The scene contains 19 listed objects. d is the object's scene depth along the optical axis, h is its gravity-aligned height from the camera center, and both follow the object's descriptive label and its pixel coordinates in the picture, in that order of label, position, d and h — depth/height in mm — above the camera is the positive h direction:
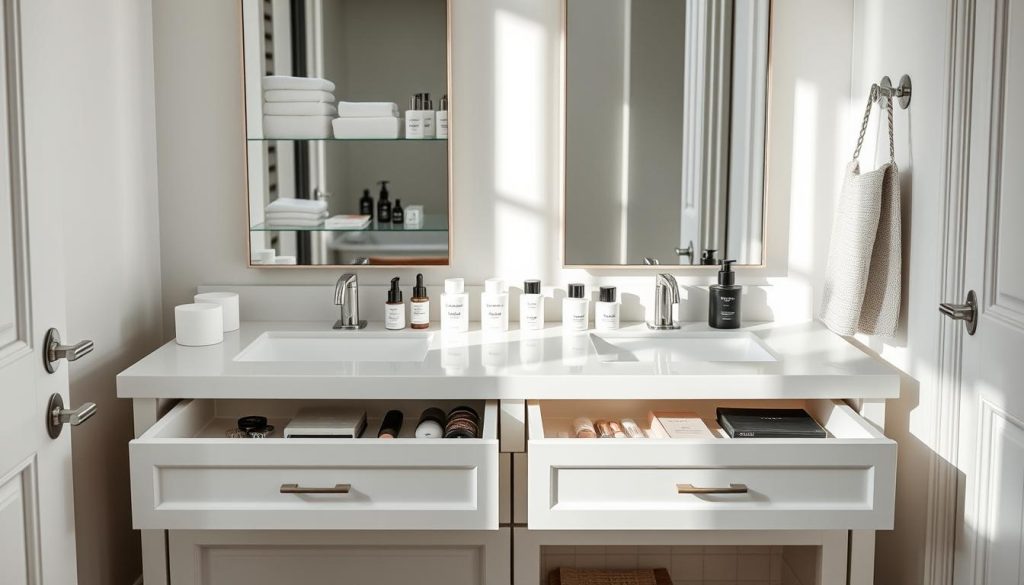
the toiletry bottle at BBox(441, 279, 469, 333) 2389 -260
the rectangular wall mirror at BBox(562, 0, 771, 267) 2439 +176
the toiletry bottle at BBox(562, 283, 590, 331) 2387 -260
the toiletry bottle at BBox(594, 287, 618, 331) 2412 -265
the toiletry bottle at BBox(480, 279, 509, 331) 2391 -265
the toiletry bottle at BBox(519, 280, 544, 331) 2406 -257
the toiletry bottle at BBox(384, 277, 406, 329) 2412 -265
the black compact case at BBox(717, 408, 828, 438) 2023 -465
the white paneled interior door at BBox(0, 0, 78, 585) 1448 -161
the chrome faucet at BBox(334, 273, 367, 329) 2424 -254
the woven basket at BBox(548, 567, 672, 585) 2416 -924
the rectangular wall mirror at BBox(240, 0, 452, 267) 2428 +206
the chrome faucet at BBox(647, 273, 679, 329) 2430 -240
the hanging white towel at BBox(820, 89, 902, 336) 2158 -119
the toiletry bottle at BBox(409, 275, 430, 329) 2434 -260
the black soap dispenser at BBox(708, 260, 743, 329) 2434 -242
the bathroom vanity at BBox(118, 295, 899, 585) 1845 -498
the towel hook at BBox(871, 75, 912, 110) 2123 +243
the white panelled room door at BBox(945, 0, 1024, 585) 1681 -188
